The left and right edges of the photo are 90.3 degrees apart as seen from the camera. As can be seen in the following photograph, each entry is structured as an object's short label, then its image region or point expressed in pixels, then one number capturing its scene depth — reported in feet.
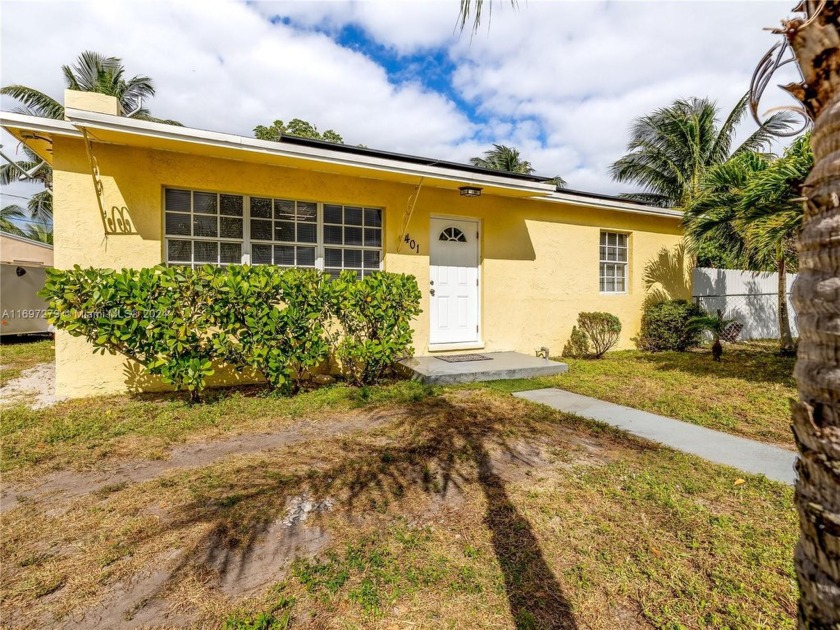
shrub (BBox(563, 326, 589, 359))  30.78
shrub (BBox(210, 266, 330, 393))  17.63
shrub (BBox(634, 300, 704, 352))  32.42
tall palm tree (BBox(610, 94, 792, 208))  54.27
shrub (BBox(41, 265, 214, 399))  16.05
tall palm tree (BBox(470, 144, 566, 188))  82.02
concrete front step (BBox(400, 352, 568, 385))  21.40
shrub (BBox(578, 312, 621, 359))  30.22
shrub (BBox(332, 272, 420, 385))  20.17
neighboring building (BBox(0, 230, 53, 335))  35.73
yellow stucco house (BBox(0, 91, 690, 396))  18.86
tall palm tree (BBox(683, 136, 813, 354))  21.53
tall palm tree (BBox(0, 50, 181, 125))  54.29
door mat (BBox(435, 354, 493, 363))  25.04
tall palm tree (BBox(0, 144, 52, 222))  62.85
